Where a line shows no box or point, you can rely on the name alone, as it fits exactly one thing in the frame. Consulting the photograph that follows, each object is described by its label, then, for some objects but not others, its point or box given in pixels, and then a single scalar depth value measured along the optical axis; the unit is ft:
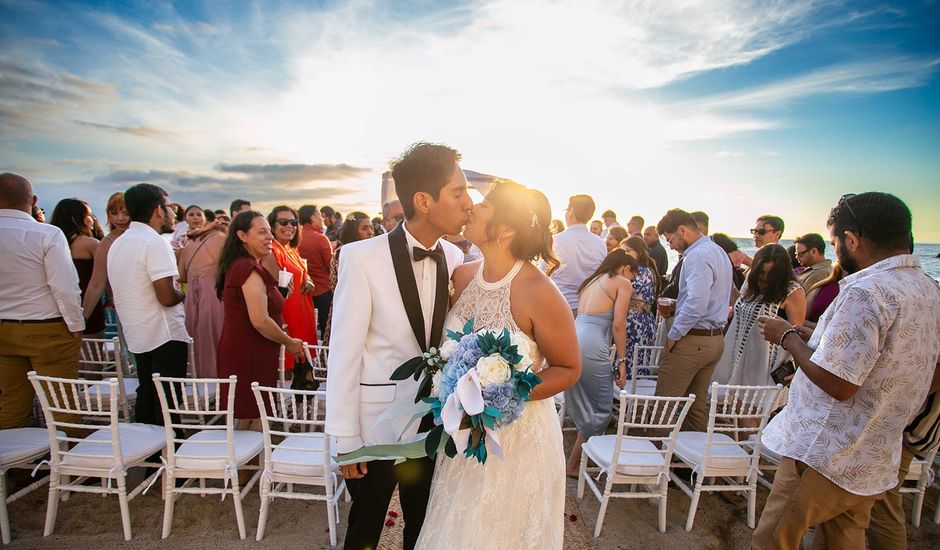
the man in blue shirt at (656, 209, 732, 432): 13.42
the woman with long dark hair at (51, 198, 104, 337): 15.89
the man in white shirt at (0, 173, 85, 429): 11.18
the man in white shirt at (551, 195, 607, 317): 18.61
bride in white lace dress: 6.61
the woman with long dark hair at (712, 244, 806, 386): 13.39
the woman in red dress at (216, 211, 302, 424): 11.40
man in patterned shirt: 6.51
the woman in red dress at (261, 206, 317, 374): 16.62
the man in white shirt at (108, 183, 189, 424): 11.53
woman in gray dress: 14.24
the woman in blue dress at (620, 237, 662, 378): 18.06
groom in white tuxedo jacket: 6.50
